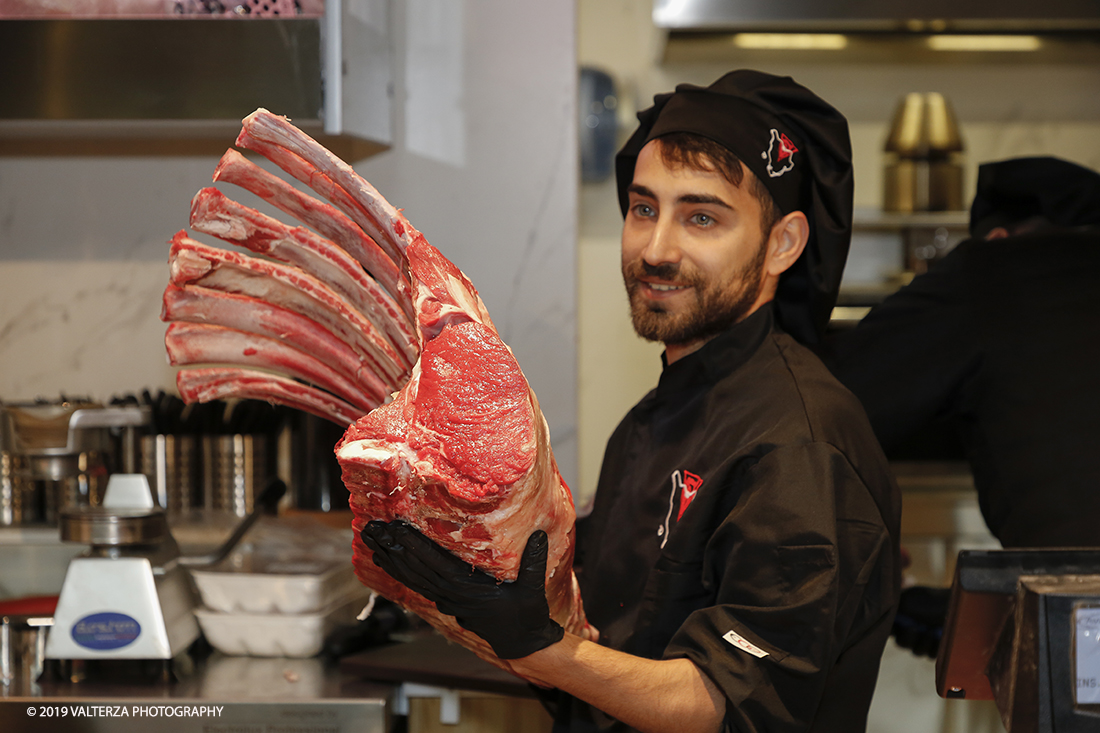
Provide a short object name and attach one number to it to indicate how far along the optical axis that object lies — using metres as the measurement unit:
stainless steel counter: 1.44
